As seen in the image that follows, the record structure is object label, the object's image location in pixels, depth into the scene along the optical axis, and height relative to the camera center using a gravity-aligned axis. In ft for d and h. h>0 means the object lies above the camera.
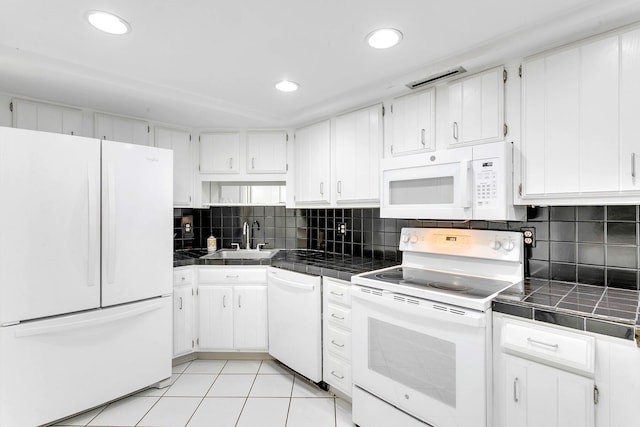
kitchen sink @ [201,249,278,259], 10.59 -1.38
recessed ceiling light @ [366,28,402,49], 5.02 +2.97
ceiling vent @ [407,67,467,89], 6.18 +2.86
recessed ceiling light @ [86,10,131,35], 4.55 +2.95
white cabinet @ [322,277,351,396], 6.85 -2.76
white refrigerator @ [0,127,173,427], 5.66 -1.21
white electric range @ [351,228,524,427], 4.70 -2.02
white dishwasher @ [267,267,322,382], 7.46 -2.76
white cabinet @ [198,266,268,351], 8.80 -2.73
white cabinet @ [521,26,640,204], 4.49 +1.44
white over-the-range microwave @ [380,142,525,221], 5.46 +0.57
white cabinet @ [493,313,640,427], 3.75 -2.14
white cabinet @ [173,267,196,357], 8.45 -2.72
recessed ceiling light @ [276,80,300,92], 7.04 +2.99
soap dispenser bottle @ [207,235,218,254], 10.82 -1.06
